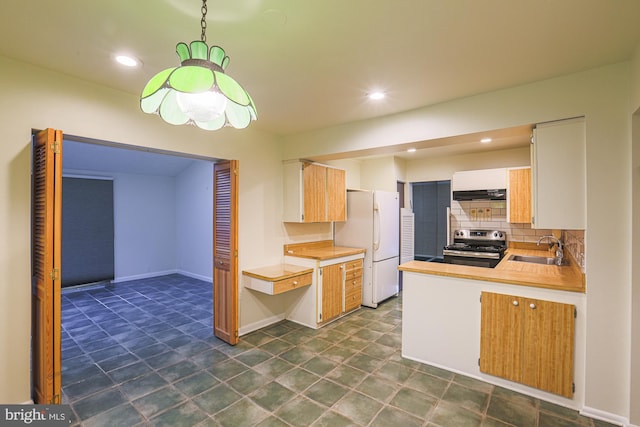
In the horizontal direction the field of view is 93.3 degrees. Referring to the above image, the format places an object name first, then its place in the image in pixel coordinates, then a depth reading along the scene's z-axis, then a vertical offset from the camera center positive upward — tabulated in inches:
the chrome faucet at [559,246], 140.5 -18.4
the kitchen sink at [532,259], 161.2 -25.2
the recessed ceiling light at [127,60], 83.0 +43.1
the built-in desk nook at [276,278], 137.5 -31.0
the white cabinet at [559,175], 91.4 +11.6
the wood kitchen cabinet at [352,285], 172.4 -42.5
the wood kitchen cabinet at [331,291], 156.9 -42.1
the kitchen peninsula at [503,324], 92.0 -38.3
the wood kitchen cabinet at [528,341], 92.3 -41.7
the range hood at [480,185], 183.1 +17.6
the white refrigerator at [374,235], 185.9 -14.4
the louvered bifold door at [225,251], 134.7 -17.6
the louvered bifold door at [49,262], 82.9 -13.6
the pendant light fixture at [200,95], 49.8 +21.9
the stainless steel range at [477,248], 165.3 -21.5
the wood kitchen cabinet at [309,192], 162.6 +11.6
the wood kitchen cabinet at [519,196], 172.7 +9.6
